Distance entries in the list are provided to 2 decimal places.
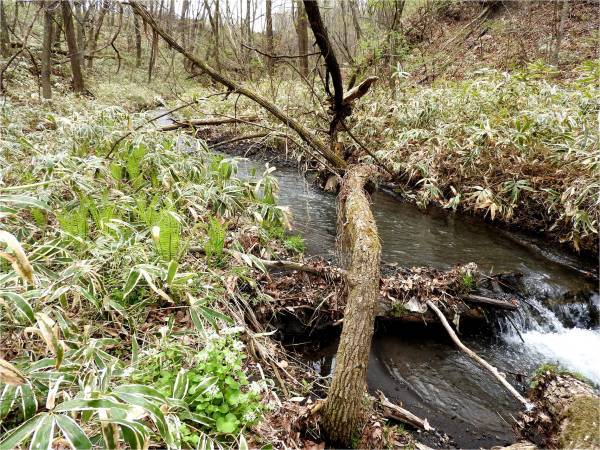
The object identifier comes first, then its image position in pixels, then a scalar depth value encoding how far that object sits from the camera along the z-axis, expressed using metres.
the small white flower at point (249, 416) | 1.48
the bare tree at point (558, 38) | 8.62
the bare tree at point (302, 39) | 11.26
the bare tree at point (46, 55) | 6.80
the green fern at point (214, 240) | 2.77
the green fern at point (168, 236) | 2.38
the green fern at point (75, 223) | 2.42
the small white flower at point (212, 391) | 1.49
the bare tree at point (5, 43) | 11.49
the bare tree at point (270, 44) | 6.29
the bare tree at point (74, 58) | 9.61
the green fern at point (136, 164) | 3.62
